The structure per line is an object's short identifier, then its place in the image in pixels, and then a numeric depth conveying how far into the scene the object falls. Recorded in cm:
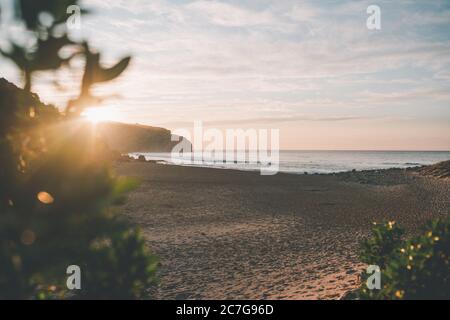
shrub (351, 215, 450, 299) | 601
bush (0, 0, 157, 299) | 310
